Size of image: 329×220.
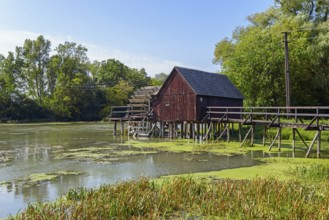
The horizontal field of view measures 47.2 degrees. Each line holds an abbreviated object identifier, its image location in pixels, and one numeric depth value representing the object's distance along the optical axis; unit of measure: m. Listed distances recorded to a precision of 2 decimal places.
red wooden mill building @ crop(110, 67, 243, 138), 30.31
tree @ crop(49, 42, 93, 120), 72.38
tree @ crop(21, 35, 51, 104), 78.06
